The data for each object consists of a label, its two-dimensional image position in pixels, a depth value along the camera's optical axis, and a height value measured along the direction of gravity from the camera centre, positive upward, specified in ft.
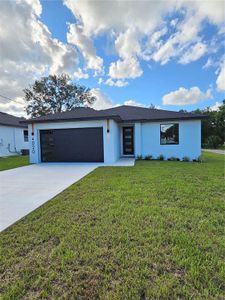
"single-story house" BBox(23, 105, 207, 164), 36.68 +1.48
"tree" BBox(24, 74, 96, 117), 100.58 +27.33
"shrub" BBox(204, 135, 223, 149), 89.05 -0.31
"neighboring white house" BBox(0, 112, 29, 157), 58.13 +2.76
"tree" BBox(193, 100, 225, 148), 90.09 +6.16
